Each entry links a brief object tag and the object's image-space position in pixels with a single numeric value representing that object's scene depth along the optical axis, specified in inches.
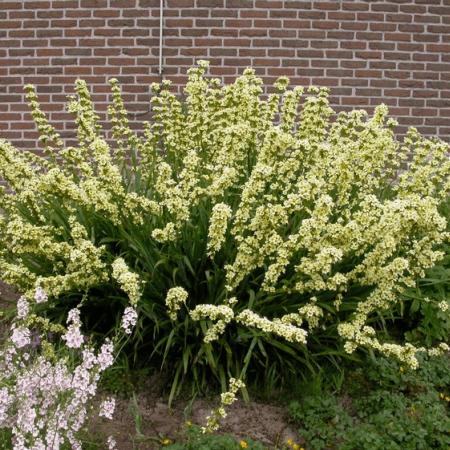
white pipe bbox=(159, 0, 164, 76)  255.2
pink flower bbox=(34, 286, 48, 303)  95.0
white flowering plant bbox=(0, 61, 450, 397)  124.1
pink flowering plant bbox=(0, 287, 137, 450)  94.3
